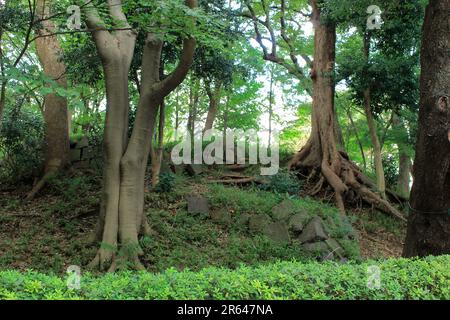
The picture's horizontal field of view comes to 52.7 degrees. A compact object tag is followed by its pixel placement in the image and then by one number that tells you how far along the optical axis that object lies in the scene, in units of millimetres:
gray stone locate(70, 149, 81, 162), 12070
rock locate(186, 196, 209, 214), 9750
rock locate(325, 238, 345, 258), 8601
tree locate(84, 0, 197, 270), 7648
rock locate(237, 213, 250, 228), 9445
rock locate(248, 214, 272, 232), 9250
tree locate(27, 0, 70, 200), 11430
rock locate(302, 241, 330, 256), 8547
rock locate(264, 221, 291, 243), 8891
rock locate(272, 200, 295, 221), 9562
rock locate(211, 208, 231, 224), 9562
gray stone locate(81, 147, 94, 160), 11984
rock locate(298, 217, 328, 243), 8852
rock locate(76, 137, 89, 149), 12125
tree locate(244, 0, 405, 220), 11633
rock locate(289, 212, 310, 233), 9148
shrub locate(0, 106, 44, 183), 11109
